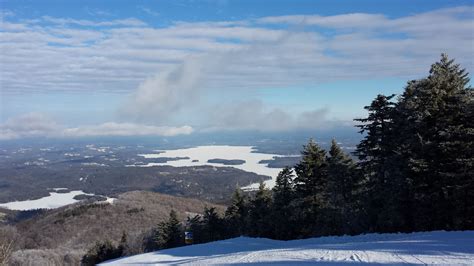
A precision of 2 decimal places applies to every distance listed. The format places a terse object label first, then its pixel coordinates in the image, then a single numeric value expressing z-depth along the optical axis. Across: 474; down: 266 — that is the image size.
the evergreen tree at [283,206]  32.59
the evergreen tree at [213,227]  46.03
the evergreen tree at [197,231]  47.06
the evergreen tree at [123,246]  50.66
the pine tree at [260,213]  35.62
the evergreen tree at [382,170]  21.45
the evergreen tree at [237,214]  41.84
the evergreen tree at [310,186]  29.98
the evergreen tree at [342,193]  26.10
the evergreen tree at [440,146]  19.88
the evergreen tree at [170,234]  48.03
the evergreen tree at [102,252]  50.03
